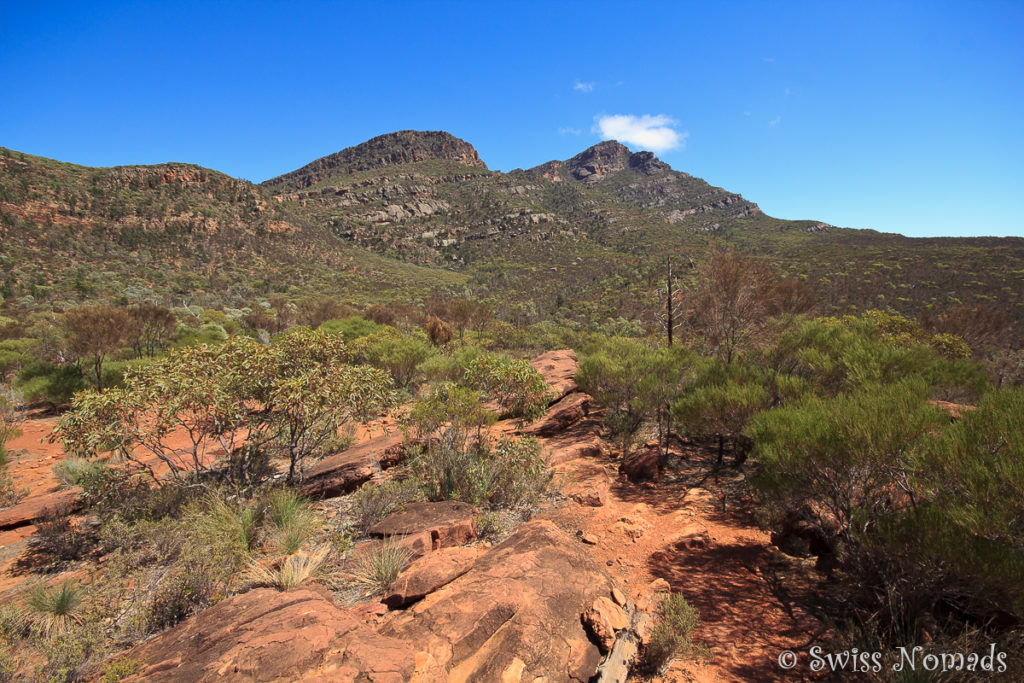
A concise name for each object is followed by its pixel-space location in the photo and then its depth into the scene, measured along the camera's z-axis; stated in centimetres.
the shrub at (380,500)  595
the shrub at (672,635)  355
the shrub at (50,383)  1238
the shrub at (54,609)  369
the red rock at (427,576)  388
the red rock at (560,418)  1072
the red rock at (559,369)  1247
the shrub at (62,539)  536
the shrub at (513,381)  968
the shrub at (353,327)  1894
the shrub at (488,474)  673
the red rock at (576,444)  911
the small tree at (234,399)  569
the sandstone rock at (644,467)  780
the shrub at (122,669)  286
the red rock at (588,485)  690
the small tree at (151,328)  1616
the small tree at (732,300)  1354
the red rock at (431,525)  514
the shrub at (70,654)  311
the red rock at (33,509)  598
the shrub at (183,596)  392
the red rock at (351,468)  721
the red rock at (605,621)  351
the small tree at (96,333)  1320
